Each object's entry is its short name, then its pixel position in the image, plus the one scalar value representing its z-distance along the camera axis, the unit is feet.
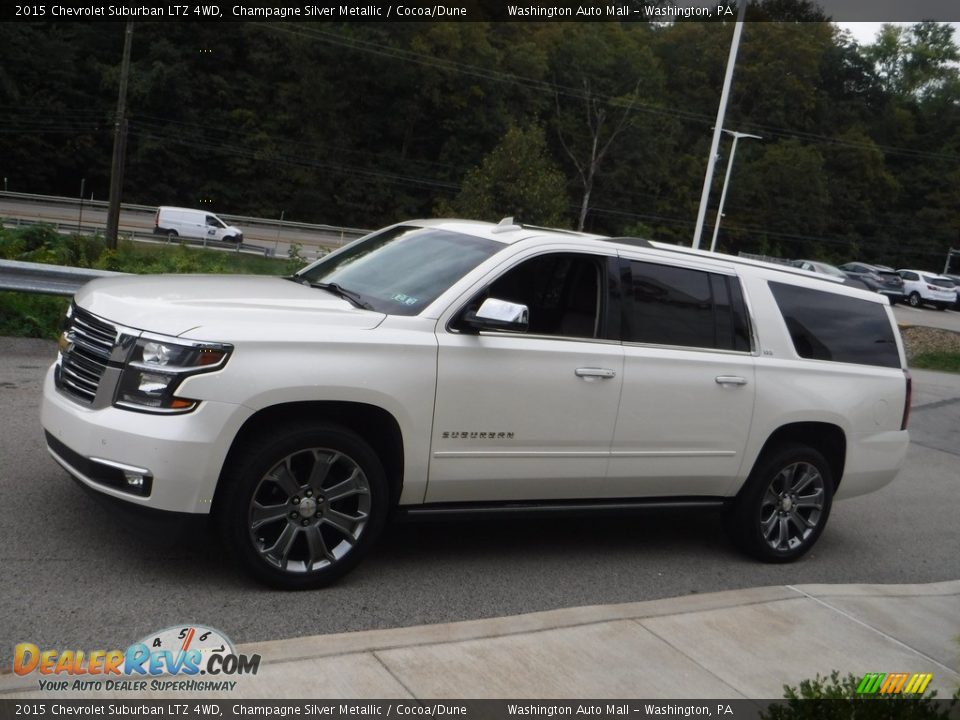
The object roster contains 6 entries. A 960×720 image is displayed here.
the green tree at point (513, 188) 110.22
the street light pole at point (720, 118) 79.37
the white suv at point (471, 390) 16.34
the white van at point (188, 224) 159.12
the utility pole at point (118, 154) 121.29
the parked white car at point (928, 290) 170.30
